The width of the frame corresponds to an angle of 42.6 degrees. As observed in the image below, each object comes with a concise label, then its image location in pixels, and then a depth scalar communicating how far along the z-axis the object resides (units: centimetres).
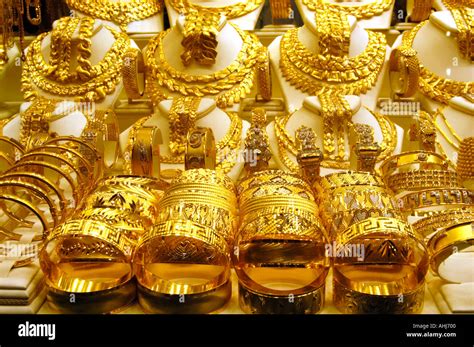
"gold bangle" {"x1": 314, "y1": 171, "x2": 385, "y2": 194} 81
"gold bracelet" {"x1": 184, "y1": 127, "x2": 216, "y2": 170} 94
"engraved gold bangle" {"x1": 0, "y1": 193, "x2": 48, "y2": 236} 73
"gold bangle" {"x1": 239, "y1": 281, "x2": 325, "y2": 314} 67
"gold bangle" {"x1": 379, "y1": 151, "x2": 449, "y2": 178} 98
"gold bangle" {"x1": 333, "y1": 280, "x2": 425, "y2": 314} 66
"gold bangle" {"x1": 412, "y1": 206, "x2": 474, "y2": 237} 79
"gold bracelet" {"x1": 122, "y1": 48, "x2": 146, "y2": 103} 122
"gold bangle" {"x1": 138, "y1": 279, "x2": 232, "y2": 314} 68
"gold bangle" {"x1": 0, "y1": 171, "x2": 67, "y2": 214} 82
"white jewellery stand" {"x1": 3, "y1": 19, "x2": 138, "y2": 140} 122
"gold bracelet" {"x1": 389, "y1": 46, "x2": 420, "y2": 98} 119
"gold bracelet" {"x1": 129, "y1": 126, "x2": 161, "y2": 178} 96
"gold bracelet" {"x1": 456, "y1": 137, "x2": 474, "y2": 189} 105
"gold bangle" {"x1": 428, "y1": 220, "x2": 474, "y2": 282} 69
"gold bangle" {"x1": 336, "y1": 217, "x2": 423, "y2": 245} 67
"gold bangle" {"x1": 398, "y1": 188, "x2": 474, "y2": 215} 85
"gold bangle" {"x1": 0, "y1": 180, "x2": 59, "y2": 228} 78
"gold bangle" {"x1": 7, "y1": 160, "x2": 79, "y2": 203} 88
